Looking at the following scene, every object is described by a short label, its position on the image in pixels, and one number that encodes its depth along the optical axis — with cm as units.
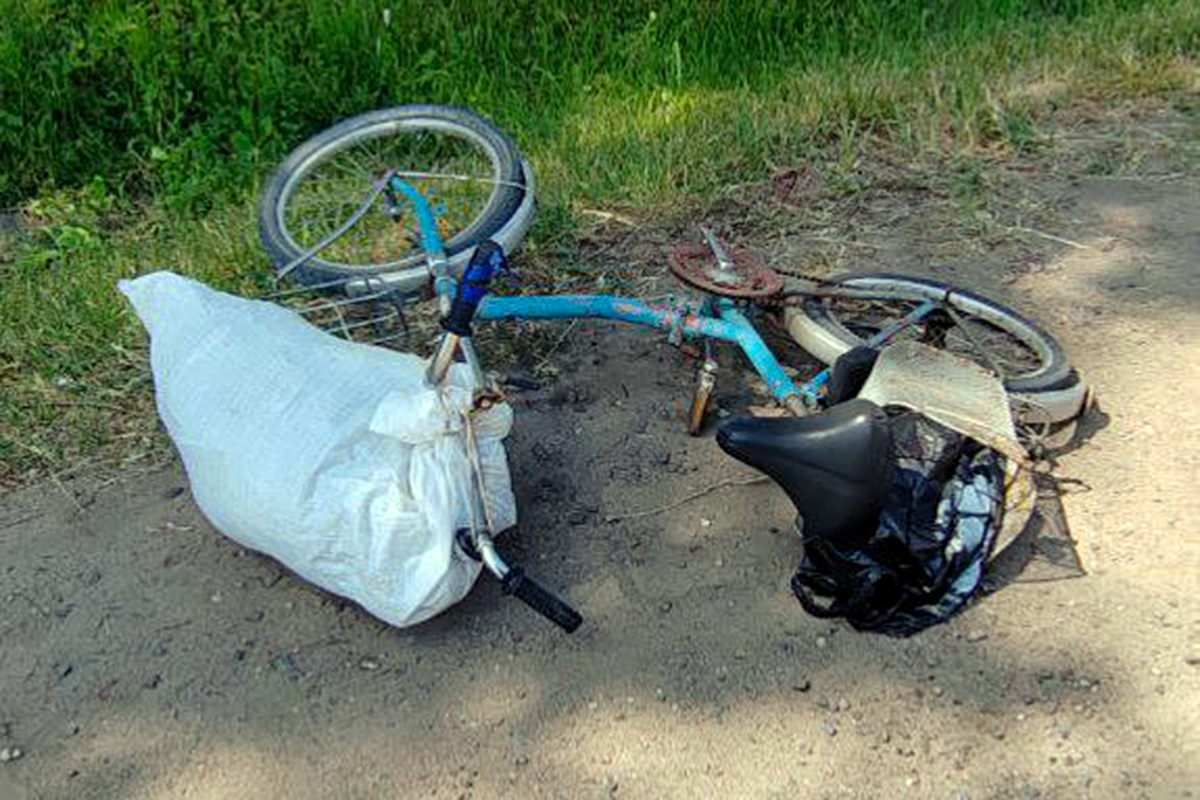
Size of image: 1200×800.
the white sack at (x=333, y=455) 246
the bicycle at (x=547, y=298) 254
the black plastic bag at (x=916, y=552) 254
